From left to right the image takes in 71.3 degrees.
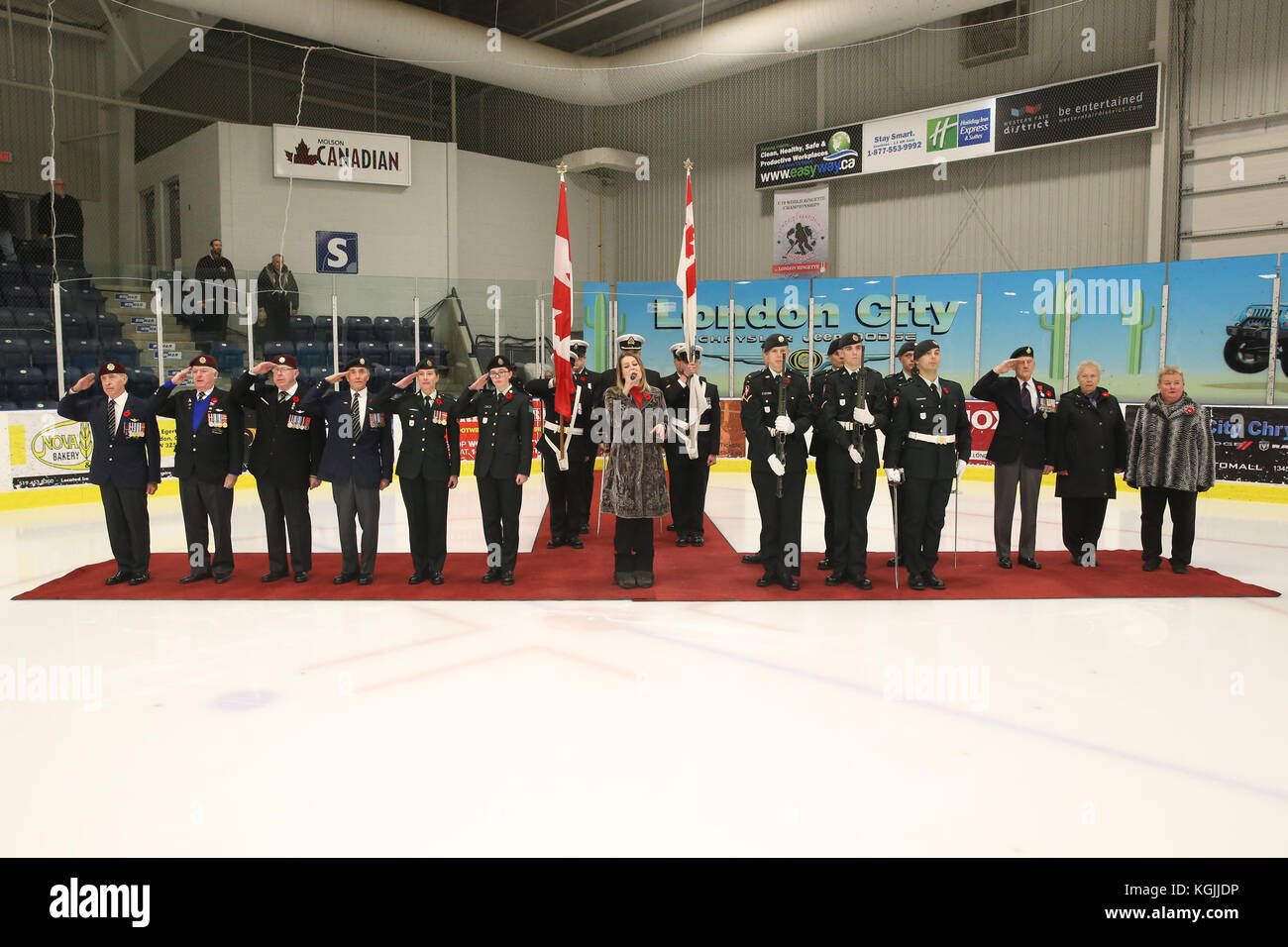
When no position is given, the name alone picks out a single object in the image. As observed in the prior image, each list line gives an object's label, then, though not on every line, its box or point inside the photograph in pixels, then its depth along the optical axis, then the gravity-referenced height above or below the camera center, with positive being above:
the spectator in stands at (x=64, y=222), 13.02 +2.65
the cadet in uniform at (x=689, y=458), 7.90 -0.47
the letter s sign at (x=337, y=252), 16.03 +2.74
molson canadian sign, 15.56 +4.43
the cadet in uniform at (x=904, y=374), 6.39 +0.24
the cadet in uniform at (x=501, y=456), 6.36 -0.36
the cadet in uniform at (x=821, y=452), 6.42 -0.32
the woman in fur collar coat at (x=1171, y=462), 6.66 -0.40
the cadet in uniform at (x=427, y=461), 6.33 -0.39
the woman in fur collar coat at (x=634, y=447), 6.16 -0.28
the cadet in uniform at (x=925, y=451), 6.17 -0.30
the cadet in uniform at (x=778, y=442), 6.26 -0.26
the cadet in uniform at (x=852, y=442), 6.28 -0.24
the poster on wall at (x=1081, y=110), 12.66 +4.40
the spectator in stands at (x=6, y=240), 12.23 +2.23
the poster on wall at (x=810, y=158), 15.85 +4.55
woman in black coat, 6.90 -0.34
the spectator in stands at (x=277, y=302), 11.89 +1.36
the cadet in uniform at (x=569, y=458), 8.00 -0.47
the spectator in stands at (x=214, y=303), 11.59 +1.31
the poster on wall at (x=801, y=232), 16.53 +3.26
